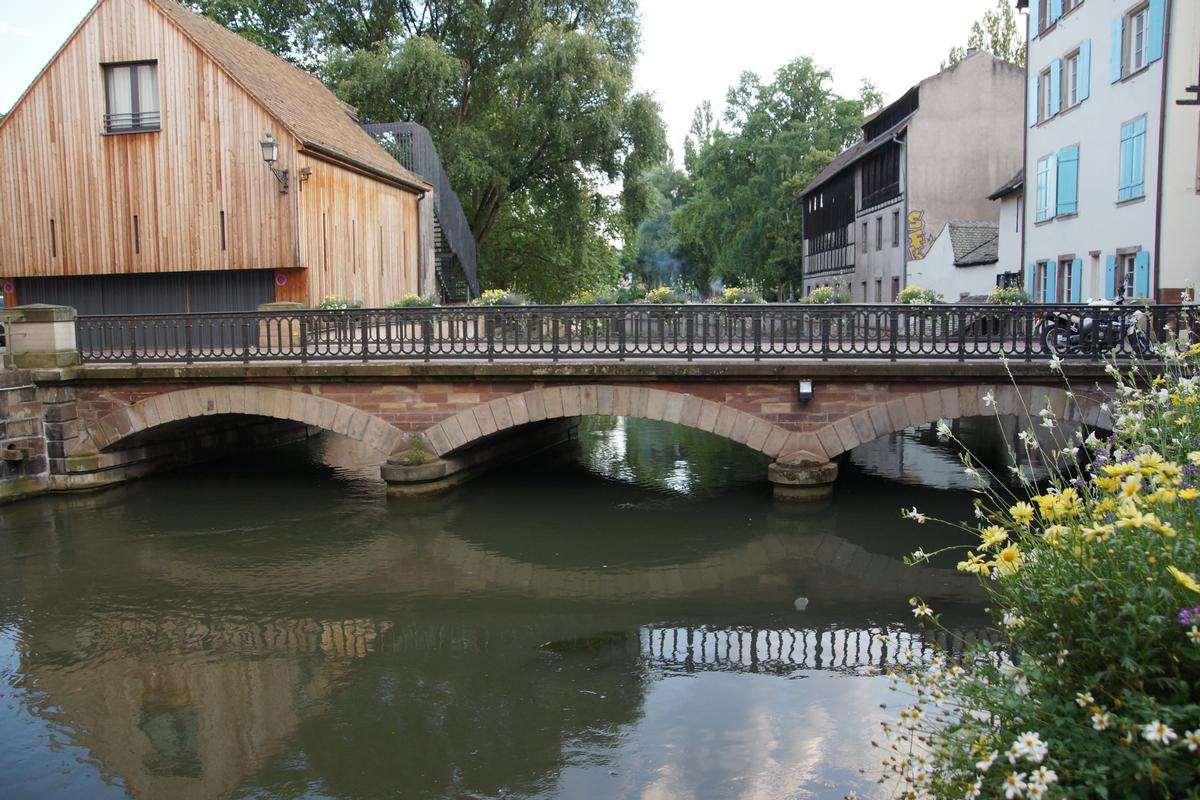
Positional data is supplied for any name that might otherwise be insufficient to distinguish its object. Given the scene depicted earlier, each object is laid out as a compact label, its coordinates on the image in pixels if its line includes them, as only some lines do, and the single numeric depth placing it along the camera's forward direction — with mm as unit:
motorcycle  13594
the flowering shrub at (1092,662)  3473
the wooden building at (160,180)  20594
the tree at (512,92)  32094
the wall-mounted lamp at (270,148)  18016
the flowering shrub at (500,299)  19094
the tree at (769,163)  49062
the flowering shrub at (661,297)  17969
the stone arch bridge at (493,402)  14414
